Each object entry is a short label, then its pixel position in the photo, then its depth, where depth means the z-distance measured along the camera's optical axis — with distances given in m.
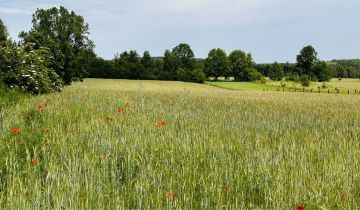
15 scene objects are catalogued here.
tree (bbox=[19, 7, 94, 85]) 54.48
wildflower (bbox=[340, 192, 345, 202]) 5.11
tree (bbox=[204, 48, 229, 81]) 131.00
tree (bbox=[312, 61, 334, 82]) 136.50
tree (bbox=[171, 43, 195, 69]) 131.82
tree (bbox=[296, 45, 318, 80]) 138.88
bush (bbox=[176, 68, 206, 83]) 110.50
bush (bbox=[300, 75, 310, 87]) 84.44
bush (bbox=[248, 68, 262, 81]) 130.00
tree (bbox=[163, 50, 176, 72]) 129.12
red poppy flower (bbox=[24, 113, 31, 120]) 10.45
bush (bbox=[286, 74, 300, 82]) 99.94
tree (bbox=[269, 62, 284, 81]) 143.70
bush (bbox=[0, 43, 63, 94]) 22.50
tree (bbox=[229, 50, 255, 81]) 134.12
